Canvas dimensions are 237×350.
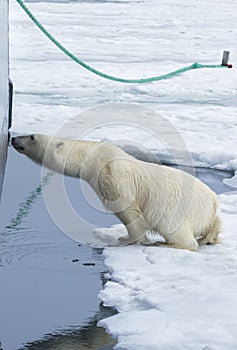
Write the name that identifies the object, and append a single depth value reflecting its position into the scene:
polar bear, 10.09
